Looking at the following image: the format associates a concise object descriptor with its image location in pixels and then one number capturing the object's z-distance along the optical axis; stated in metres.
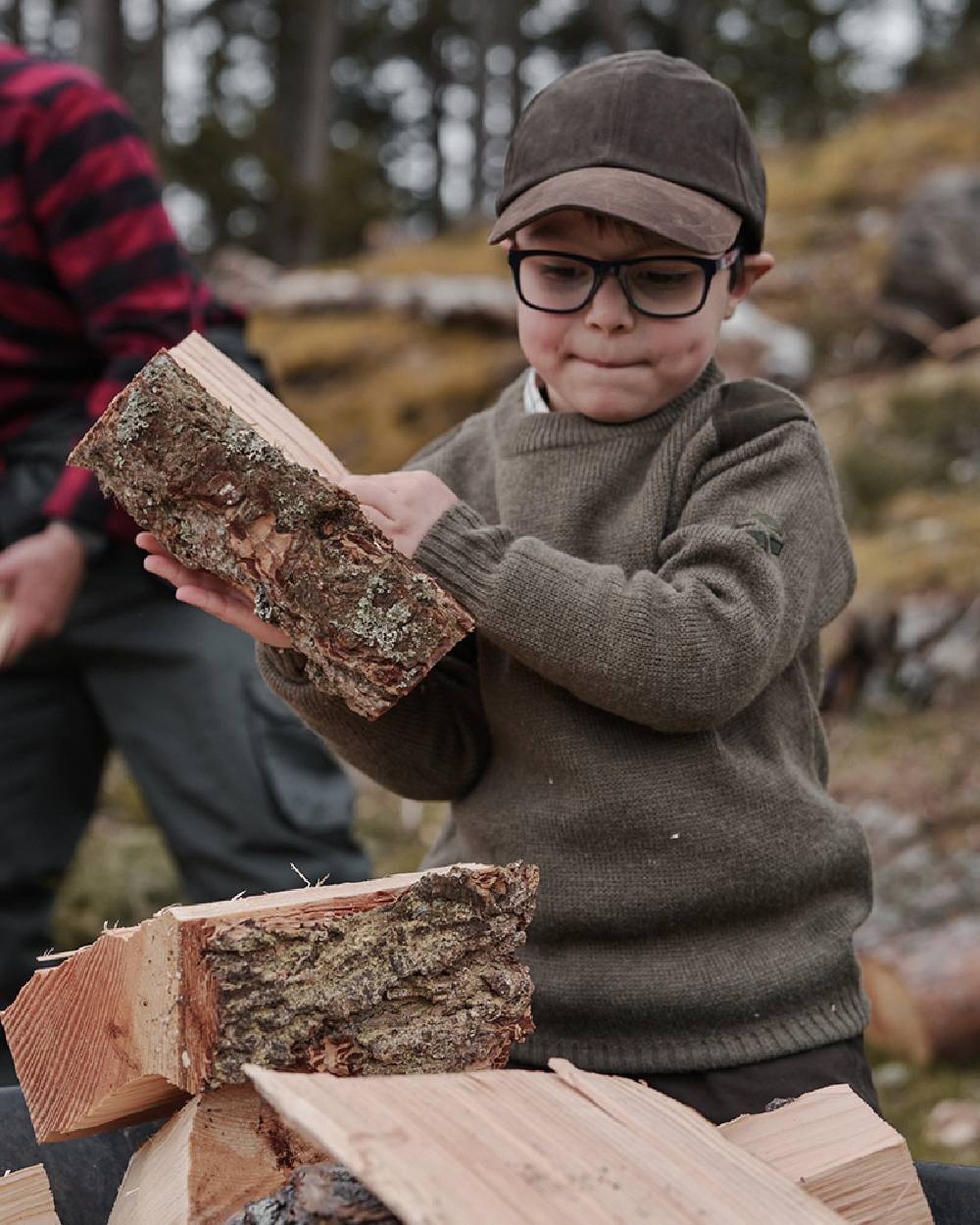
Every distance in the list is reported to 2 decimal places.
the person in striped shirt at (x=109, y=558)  2.85
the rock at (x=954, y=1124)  3.20
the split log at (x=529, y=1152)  1.18
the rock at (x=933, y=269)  7.82
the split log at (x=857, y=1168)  1.47
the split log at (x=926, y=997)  3.53
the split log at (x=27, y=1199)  1.60
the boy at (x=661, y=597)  1.83
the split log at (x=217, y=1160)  1.55
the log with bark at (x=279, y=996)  1.49
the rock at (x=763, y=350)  7.39
